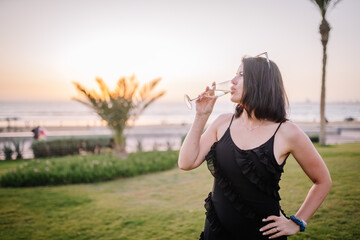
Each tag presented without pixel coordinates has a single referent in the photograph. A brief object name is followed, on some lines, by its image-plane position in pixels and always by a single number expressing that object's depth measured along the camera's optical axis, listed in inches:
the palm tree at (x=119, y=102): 477.4
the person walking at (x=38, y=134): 571.9
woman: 68.9
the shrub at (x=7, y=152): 500.4
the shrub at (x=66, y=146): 518.3
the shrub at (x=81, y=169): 323.9
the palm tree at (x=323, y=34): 531.5
